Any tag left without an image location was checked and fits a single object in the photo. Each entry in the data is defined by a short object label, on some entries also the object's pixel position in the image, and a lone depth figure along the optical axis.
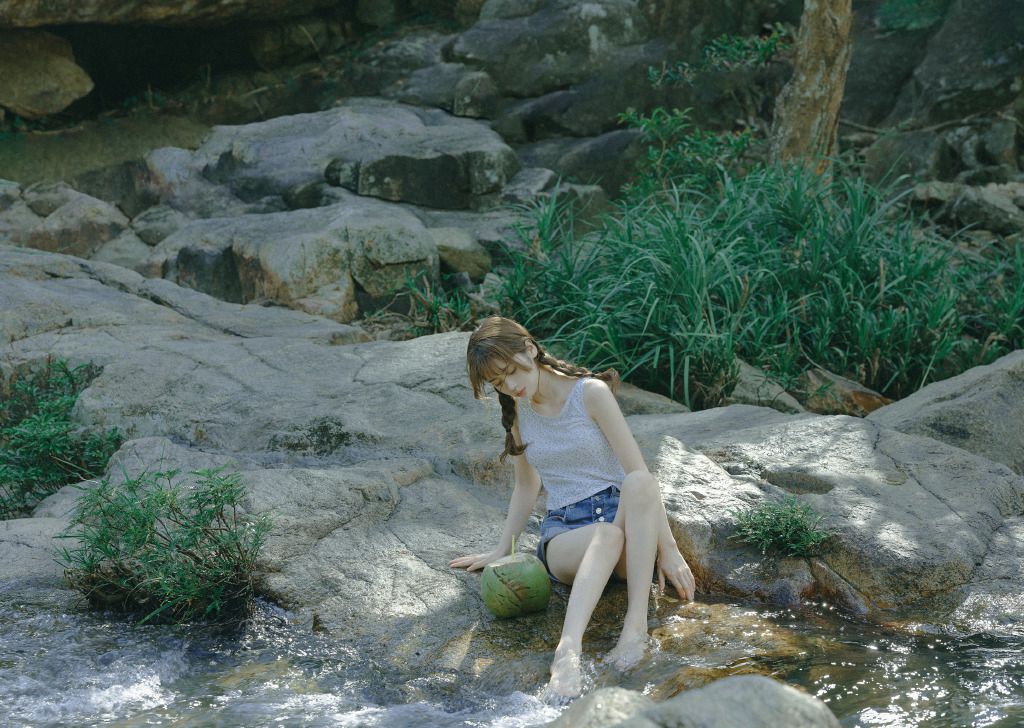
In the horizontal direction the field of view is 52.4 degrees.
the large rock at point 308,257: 7.18
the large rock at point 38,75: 9.47
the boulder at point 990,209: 8.22
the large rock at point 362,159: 8.50
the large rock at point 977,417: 4.57
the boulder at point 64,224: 8.52
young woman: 3.21
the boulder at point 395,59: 10.48
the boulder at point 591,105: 9.66
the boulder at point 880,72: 9.90
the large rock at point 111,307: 5.84
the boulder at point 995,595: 3.29
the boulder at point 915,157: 9.19
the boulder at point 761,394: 5.61
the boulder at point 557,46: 9.95
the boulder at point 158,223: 8.55
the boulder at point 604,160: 9.09
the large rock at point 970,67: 9.29
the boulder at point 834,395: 5.79
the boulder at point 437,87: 9.88
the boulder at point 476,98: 9.83
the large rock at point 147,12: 8.67
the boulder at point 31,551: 3.66
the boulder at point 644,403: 5.27
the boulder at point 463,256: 7.82
